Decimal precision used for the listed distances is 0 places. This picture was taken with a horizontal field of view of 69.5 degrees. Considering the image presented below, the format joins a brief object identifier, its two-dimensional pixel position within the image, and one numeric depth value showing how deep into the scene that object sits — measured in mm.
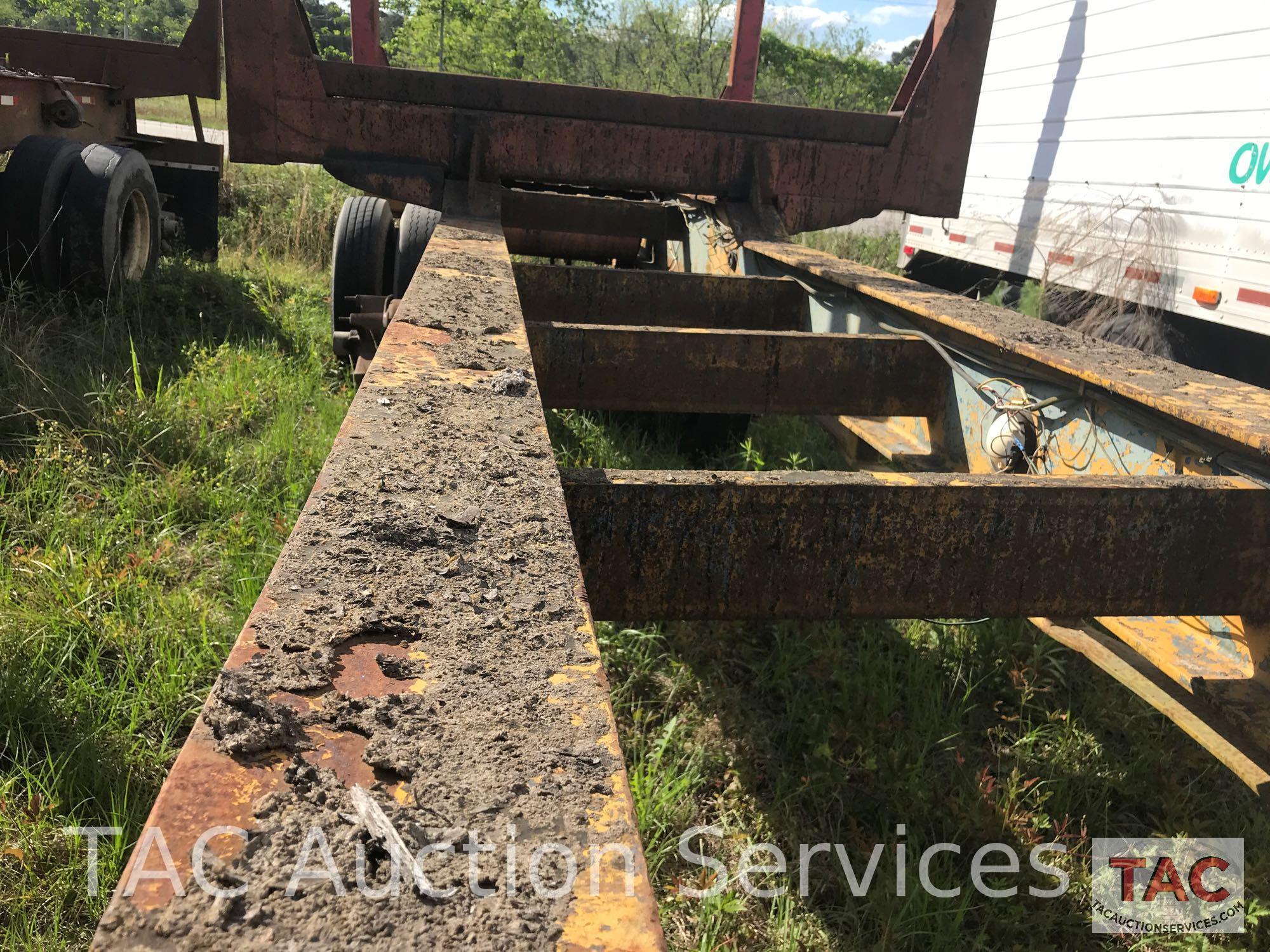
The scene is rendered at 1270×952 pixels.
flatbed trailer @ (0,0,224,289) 5117
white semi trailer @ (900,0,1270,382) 5047
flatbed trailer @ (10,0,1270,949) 647
